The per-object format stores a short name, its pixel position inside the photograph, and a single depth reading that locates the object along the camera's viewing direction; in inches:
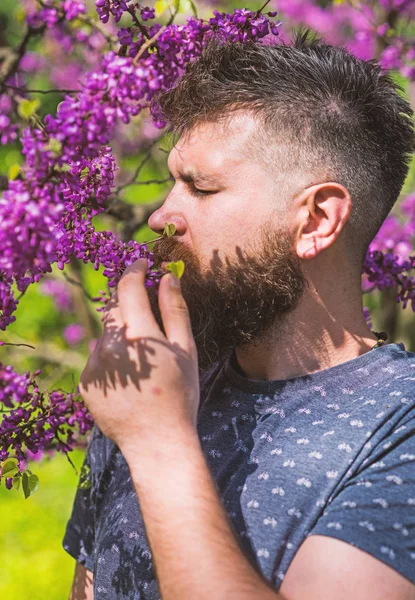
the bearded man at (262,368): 38.1
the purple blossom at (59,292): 113.7
